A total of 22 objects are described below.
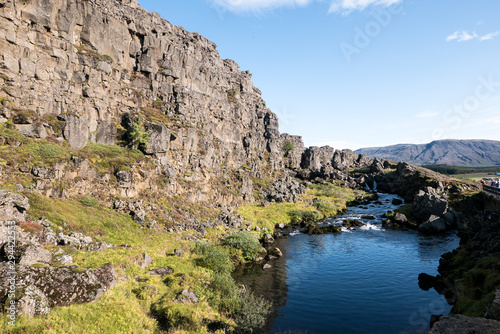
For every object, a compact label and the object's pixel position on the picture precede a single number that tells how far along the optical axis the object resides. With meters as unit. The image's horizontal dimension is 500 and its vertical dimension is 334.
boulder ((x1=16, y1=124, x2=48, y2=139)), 38.09
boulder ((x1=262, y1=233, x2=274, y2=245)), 56.91
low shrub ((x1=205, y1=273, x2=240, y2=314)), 26.56
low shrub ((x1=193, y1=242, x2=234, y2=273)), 35.97
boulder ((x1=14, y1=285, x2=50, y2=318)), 15.37
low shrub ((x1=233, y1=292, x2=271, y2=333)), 22.98
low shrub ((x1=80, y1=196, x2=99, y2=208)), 38.47
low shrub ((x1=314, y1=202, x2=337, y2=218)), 88.88
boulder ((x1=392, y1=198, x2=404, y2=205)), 99.84
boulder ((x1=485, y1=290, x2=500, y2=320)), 17.42
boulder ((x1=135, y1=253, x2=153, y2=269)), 30.49
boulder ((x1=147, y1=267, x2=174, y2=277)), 29.92
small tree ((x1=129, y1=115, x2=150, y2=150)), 53.47
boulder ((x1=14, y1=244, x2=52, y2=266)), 19.89
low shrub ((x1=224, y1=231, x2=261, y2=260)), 45.80
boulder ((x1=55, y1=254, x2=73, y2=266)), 23.11
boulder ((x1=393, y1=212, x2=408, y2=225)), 71.19
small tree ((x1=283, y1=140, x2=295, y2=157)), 185.85
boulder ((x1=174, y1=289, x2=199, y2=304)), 25.06
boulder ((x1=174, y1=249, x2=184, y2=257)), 37.04
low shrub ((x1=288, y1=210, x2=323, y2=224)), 78.77
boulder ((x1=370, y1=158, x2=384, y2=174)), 173.57
